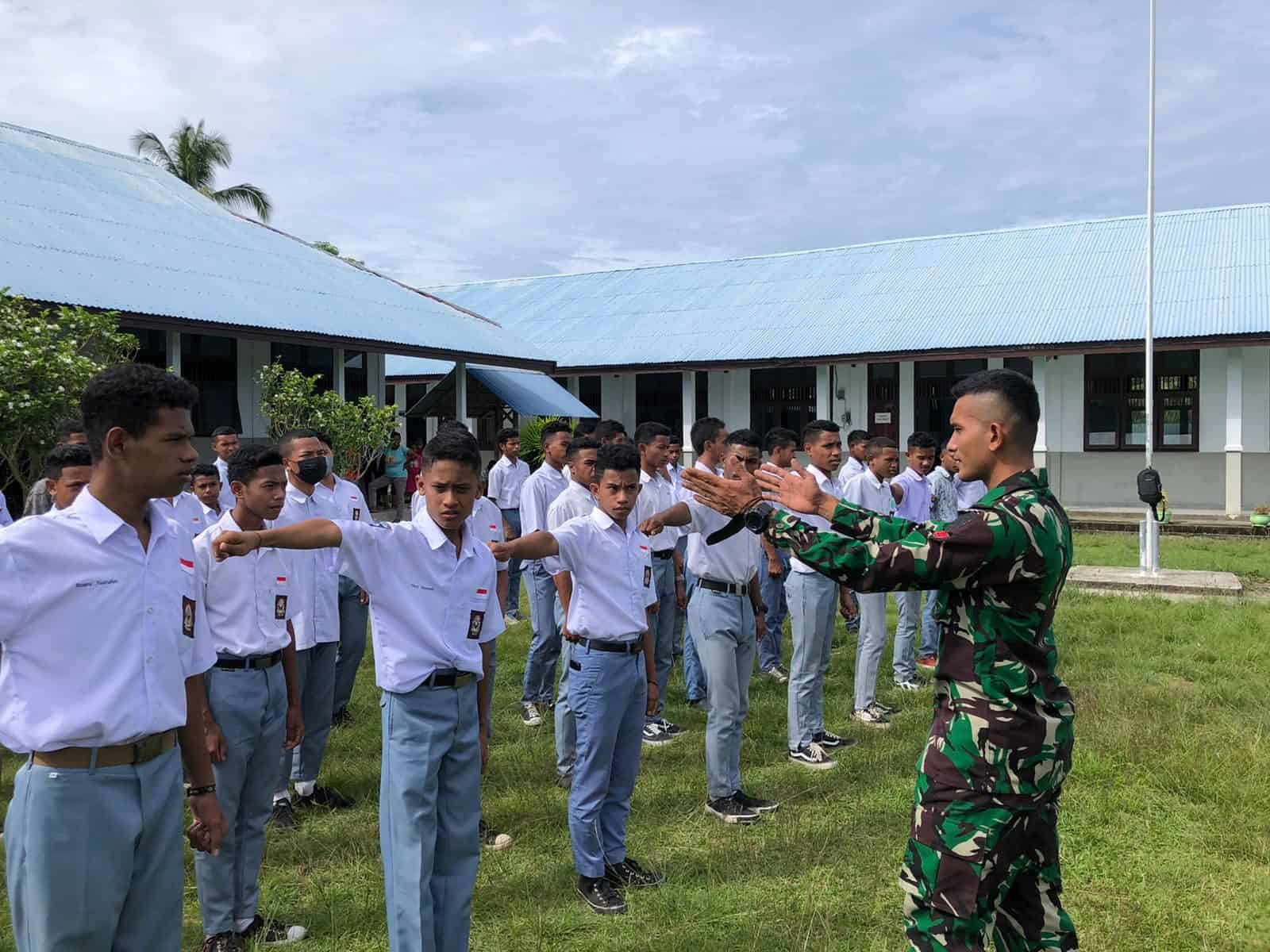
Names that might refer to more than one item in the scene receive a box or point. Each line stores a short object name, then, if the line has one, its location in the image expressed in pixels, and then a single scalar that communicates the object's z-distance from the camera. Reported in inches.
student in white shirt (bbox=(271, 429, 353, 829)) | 205.3
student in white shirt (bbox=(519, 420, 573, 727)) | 283.3
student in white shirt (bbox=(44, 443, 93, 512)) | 181.6
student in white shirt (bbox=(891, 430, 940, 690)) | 323.0
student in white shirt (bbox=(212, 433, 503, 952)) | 131.3
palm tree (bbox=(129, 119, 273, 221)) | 1258.6
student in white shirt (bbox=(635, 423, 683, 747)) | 269.8
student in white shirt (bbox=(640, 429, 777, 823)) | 206.8
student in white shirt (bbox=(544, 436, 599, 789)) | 216.5
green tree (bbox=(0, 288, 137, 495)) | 299.0
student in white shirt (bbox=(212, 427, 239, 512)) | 356.8
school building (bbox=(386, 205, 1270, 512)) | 740.6
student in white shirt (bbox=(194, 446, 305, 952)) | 151.3
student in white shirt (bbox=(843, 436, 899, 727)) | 274.8
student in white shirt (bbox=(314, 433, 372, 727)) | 256.2
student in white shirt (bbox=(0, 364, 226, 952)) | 94.2
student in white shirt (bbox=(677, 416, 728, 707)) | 275.3
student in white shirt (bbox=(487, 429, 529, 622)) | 422.3
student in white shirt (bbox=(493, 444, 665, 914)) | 170.7
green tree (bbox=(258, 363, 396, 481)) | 544.7
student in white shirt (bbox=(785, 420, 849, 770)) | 243.3
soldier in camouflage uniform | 108.1
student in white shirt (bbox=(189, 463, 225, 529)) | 239.8
